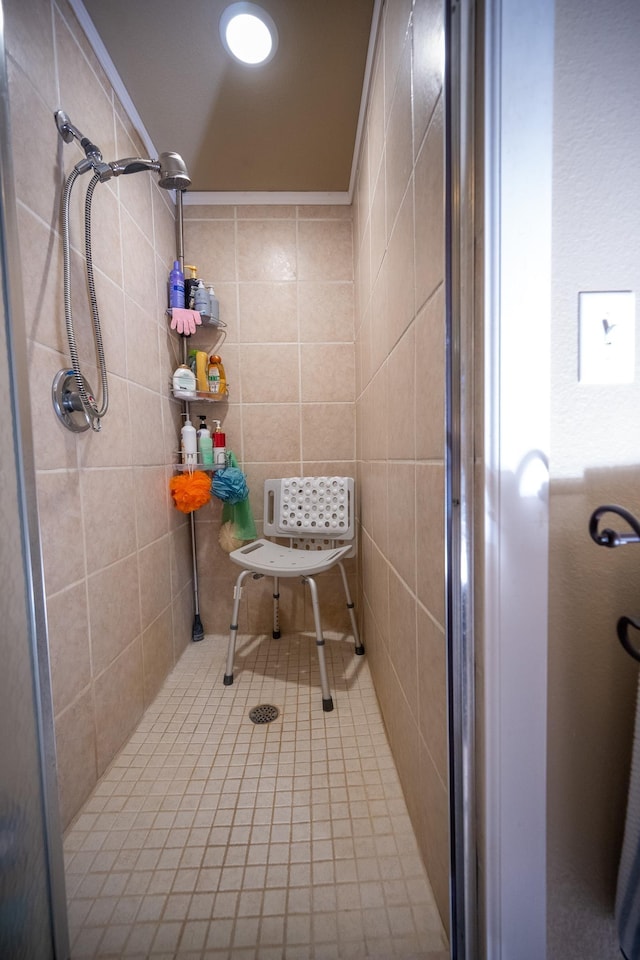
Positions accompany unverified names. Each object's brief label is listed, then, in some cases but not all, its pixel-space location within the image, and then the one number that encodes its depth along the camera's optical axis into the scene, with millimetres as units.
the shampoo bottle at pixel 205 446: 1629
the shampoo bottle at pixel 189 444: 1574
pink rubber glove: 1499
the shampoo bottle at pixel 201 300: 1557
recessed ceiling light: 950
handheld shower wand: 852
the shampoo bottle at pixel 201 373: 1630
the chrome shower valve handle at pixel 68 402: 854
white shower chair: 1504
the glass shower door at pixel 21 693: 531
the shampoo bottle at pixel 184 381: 1521
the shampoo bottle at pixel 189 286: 1569
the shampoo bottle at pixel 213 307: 1595
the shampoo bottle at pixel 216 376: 1622
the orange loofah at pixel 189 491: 1514
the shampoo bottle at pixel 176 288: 1514
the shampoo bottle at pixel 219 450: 1661
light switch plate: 455
